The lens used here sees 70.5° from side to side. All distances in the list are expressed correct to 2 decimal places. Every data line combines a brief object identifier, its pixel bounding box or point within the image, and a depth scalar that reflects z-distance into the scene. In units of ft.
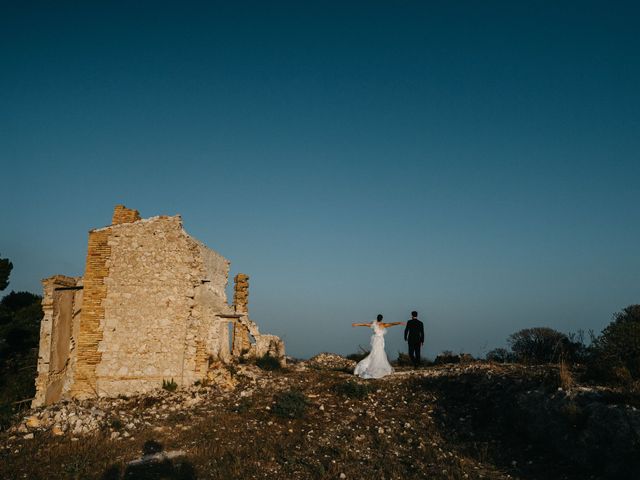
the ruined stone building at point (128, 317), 44.45
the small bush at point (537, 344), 51.47
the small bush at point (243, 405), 38.73
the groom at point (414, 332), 54.08
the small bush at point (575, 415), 27.94
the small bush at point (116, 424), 34.97
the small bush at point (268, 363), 60.54
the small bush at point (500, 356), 56.90
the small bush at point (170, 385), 44.86
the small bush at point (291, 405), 36.88
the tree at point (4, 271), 72.79
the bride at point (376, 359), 49.70
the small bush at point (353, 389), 41.52
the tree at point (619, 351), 31.89
